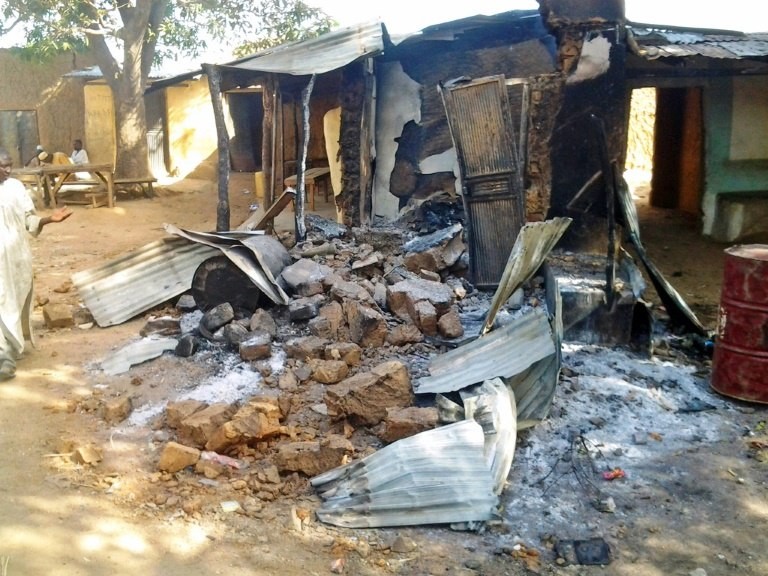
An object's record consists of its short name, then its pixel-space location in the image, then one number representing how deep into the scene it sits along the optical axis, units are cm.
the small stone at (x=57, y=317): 631
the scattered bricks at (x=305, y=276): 602
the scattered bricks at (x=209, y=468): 388
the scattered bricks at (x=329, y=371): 480
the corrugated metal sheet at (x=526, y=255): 514
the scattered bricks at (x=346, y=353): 504
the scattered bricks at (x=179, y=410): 429
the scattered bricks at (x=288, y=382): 476
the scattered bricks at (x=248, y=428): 401
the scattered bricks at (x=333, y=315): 549
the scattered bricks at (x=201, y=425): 408
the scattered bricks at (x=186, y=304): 634
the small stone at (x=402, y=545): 331
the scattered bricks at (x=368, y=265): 675
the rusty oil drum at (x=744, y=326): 464
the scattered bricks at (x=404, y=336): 535
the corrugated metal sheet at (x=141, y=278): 643
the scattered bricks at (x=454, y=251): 705
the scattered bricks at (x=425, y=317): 548
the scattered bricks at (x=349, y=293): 580
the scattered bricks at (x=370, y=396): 428
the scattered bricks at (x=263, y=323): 553
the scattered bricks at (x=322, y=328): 546
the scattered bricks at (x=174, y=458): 390
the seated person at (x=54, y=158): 1551
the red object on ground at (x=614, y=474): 396
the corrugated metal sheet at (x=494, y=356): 446
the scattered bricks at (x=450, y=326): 539
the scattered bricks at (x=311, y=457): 390
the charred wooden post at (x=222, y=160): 843
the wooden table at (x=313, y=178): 1134
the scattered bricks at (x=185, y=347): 538
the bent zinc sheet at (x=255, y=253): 590
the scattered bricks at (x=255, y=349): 518
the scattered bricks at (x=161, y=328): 589
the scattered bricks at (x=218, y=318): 561
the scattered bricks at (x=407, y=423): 406
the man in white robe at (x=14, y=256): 534
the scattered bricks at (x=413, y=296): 567
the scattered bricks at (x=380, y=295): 596
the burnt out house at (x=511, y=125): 661
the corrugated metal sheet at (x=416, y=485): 353
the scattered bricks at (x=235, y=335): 537
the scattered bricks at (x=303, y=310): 567
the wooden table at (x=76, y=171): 1291
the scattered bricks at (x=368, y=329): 532
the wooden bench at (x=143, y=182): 1391
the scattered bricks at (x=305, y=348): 514
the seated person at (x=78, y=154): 1513
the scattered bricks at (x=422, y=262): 688
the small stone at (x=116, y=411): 450
